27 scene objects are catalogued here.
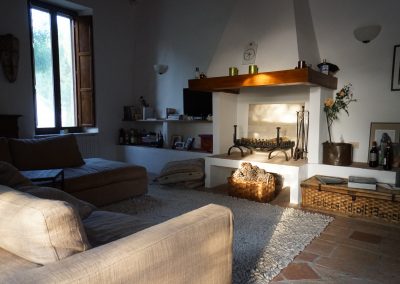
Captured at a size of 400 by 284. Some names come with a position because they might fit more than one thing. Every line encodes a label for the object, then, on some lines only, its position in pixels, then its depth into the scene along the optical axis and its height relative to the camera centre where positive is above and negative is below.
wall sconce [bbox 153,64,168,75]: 5.30 +0.86
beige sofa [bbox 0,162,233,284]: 0.90 -0.44
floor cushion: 4.17 -0.79
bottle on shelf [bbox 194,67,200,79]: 4.75 +0.71
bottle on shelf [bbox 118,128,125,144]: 5.72 -0.37
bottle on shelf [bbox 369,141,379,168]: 3.36 -0.43
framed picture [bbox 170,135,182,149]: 5.24 -0.39
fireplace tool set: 3.92 -0.21
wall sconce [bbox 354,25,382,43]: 3.46 +0.98
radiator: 5.10 -0.48
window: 4.73 +0.81
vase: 3.47 -0.42
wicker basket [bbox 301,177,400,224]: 2.89 -0.85
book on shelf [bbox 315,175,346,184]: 3.25 -0.68
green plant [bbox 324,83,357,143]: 3.62 +0.17
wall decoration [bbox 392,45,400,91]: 3.42 +0.55
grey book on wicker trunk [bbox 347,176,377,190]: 3.01 -0.65
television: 4.81 +0.22
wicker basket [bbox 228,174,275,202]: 3.49 -0.85
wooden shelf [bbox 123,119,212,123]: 4.81 -0.06
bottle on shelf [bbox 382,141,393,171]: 3.24 -0.44
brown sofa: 3.19 -0.59
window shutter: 5.21 +0.80
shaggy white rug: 2.06 -0.98
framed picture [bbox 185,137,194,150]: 5.00 -0.45
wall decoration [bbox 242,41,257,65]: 3.78 +0.81
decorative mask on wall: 4.06 +0.84
